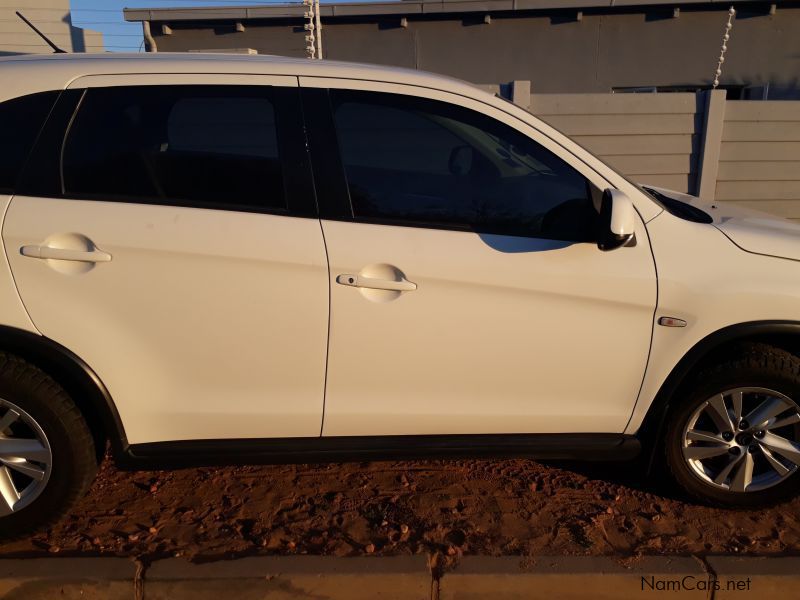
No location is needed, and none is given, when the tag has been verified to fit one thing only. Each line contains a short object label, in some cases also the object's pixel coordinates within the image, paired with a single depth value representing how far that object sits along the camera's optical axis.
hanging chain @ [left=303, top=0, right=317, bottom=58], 8.66
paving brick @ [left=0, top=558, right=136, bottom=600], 2.32
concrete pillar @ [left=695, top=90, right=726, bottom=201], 6.74
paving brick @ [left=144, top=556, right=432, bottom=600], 2.34
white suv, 2.35
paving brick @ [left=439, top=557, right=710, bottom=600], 2.37
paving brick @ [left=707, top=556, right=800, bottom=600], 2.37
